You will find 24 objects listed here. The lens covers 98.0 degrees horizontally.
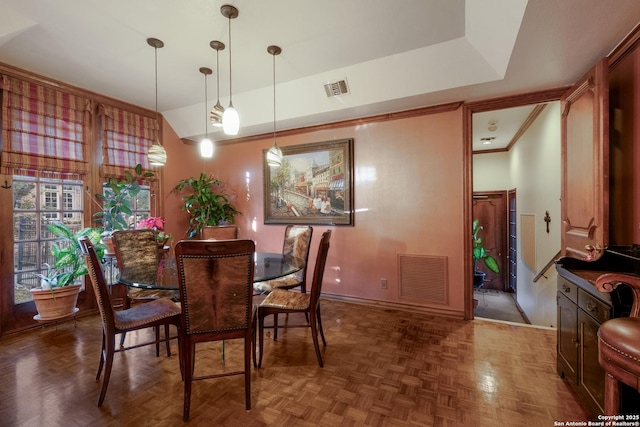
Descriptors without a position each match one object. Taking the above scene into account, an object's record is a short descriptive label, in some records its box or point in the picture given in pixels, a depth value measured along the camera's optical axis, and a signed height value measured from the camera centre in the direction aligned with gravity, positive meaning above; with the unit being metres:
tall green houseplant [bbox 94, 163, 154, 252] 3.38 +0.13
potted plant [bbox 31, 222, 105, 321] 2.86 -0.69
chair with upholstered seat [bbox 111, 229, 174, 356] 2.39 -0.45
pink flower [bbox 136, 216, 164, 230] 3.08 -0.11
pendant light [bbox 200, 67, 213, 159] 2.72 +0.69
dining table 1.92 -0.48
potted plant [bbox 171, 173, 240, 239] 4.30 +0.14
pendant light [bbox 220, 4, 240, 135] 2.11 +0.74
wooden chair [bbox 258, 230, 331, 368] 2.18 -0.74
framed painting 3.79 +0.38
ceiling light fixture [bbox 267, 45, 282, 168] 2.66 +0.59
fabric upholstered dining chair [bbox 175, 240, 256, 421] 1.61 -0.49
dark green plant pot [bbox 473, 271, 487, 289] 5.18 -1.30
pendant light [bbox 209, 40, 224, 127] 2.34 +0.83
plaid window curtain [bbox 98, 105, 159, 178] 3.61 +1.04
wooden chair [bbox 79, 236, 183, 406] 1.81 -0.72
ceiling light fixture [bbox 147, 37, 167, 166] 2.54 +0.58
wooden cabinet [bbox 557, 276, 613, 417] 1.47 -0.82
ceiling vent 3.13 +1.41
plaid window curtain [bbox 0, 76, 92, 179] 2.84 +0.93
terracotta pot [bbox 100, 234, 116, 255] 3.12 -0.33
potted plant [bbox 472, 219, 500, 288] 4.86 -0.96
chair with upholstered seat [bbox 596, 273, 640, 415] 0.97 -0.51
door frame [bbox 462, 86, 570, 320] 3.11 +0.24
